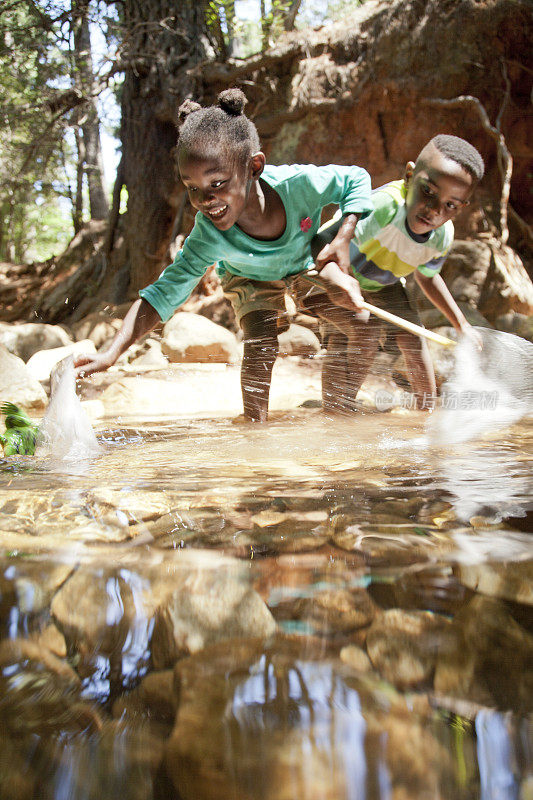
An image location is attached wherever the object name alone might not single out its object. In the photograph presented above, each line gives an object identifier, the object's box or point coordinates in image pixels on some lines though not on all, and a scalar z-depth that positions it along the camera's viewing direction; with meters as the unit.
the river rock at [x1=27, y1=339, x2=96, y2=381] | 4.31
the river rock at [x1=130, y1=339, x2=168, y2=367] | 4.68
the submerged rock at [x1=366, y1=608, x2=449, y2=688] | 0.63
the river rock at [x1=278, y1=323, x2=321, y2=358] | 4.04
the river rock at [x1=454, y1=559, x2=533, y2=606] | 0.71
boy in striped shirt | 2.62
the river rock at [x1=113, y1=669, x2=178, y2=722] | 0.62
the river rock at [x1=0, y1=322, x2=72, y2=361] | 5.74
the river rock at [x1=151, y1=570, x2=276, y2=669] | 0.69
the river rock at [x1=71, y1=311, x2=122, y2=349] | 6.47
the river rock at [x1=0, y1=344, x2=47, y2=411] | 3.04
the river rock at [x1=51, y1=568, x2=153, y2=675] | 0.69
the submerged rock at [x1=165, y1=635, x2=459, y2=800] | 0.56
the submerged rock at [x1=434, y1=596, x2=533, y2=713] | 0.61
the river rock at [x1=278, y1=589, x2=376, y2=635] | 0.69
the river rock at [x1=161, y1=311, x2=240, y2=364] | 4.66
